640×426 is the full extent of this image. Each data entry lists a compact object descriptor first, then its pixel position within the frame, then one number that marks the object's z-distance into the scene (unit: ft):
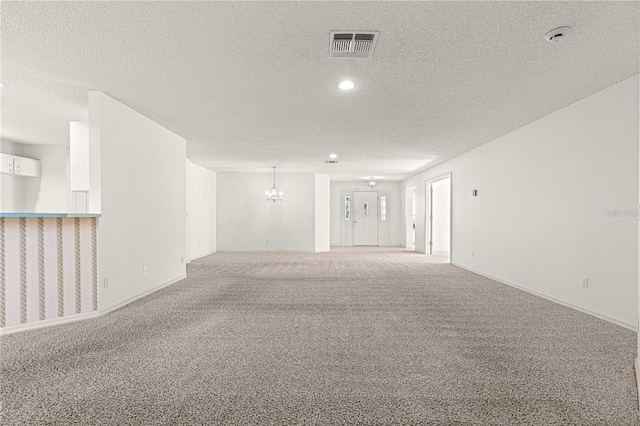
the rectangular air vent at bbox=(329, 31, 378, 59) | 8.20
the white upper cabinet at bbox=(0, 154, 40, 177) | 19.26
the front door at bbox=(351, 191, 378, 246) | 43.47
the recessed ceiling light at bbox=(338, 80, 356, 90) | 11.21
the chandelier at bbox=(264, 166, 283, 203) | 34.78
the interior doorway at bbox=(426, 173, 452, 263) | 32.86
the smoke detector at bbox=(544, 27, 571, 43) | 7.91
